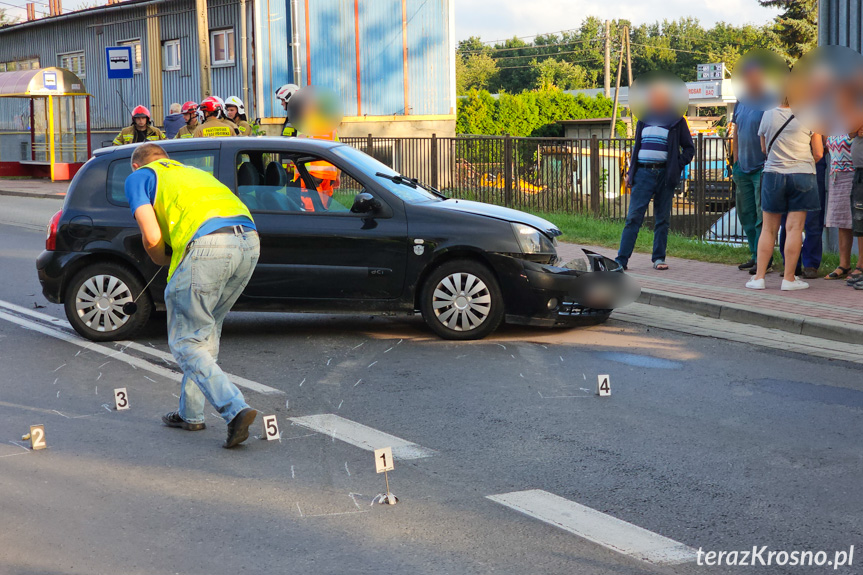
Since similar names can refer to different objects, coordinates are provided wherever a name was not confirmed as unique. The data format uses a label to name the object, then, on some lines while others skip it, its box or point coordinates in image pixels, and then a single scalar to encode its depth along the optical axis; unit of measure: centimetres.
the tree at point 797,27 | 5681
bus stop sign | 2577
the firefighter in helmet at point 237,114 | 1317
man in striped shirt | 1096
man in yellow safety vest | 538
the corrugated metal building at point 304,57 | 2841
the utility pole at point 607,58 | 6628
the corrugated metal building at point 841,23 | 1162
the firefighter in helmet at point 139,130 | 1446
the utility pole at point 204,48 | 2292
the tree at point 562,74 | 9925
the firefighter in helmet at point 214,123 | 1212
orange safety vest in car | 822
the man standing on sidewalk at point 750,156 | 1038
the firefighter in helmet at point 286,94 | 1286
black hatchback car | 802
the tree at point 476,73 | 10406
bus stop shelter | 2892
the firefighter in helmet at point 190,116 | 1378
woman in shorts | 945
